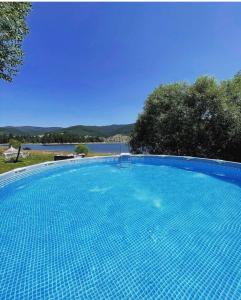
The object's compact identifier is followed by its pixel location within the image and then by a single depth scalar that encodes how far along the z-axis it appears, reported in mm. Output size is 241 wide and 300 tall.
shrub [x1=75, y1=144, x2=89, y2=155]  12847
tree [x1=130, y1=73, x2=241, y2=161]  10014
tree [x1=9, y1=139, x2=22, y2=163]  12462
